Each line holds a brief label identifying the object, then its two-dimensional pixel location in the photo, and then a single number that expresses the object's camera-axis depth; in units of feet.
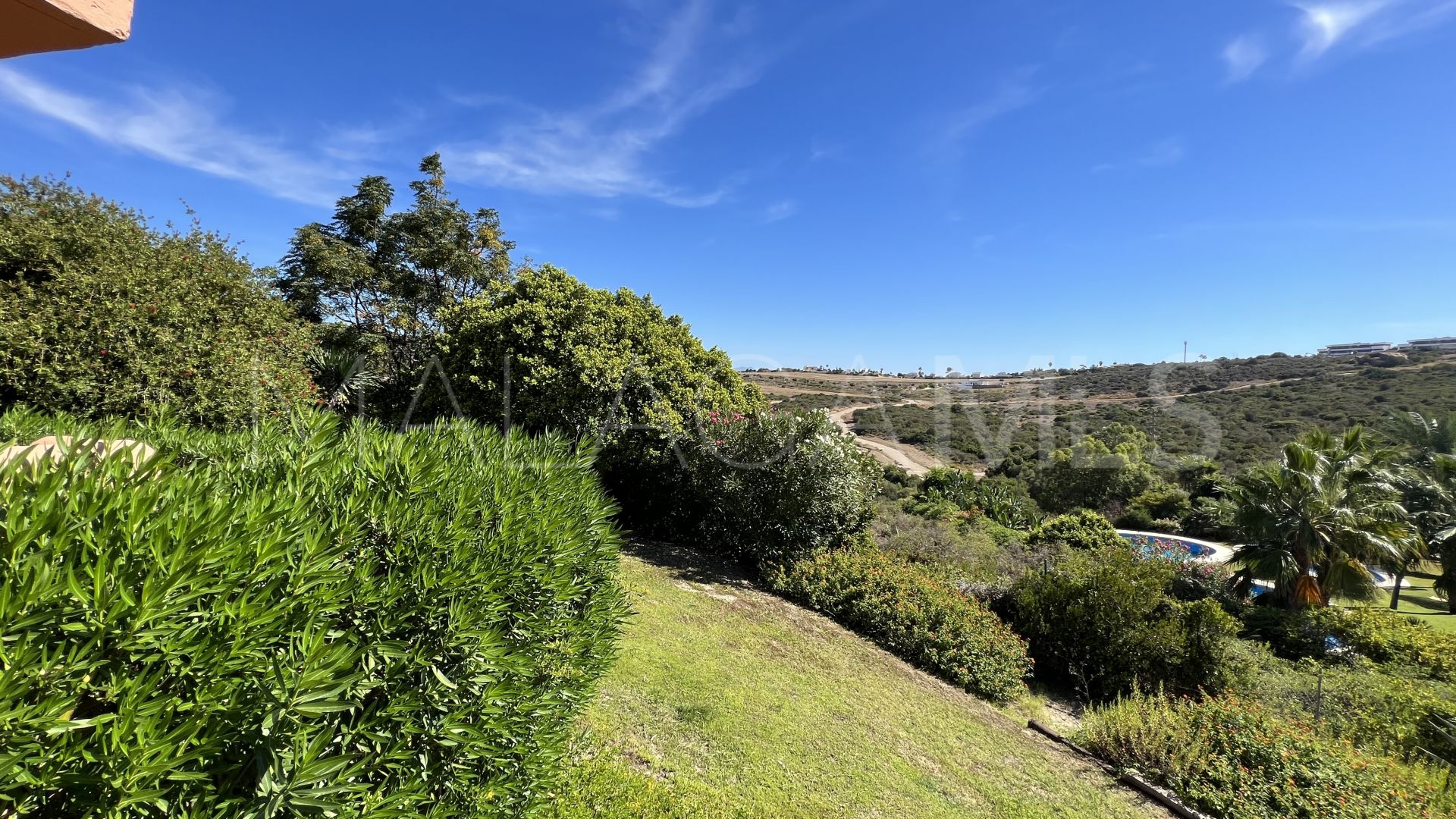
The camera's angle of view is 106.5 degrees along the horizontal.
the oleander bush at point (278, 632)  3.47
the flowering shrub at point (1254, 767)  16.52
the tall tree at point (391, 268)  49.21
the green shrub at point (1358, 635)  32.78
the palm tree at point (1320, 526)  45.80
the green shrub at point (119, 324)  19.67
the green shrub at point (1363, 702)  22.86
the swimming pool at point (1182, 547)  74.23
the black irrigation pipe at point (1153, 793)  16.97
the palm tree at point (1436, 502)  55.47
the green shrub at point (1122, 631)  29.14
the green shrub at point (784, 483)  33.86
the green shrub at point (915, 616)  25.93
